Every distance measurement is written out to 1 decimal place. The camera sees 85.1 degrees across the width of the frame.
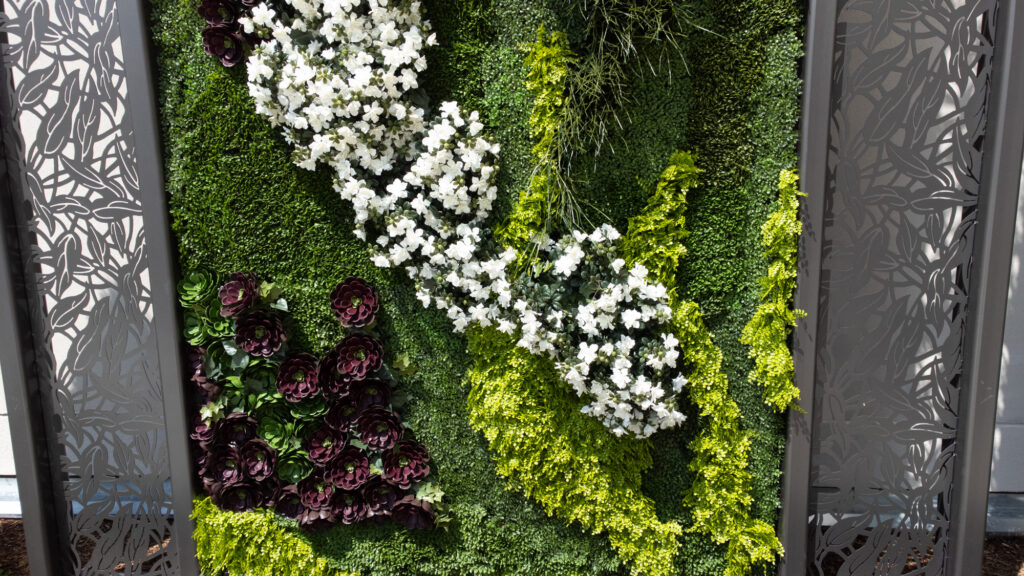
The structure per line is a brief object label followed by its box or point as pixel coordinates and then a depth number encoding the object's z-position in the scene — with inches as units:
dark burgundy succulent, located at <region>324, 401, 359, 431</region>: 90.5
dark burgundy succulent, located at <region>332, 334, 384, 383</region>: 88.5
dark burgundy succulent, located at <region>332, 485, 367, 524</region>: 90.5
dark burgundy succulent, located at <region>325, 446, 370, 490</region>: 90.1
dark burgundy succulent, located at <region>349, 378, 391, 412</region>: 90.3
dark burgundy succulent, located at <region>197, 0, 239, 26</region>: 83.6
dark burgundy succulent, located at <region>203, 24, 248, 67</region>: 83.9
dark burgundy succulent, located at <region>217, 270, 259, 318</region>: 87.2
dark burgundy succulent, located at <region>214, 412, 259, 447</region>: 91.4
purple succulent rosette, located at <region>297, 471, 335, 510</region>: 91.0
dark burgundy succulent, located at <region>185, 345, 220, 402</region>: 91.0
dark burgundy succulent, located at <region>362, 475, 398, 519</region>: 90.6
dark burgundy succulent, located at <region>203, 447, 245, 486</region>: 91.8
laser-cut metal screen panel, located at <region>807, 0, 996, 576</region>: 83.7
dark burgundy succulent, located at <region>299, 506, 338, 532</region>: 90.7
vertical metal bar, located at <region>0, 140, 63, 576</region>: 92.2
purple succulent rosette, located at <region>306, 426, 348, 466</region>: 90.5
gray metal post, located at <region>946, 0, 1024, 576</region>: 82.2
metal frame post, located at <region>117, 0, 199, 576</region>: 85.7
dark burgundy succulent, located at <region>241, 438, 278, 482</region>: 91.5
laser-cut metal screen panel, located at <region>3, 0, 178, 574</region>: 89.8
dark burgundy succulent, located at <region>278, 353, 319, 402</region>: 89.4
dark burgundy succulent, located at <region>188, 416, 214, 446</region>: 91.4
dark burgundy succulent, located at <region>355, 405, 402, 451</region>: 89.7
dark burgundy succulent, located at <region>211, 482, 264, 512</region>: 92.4
